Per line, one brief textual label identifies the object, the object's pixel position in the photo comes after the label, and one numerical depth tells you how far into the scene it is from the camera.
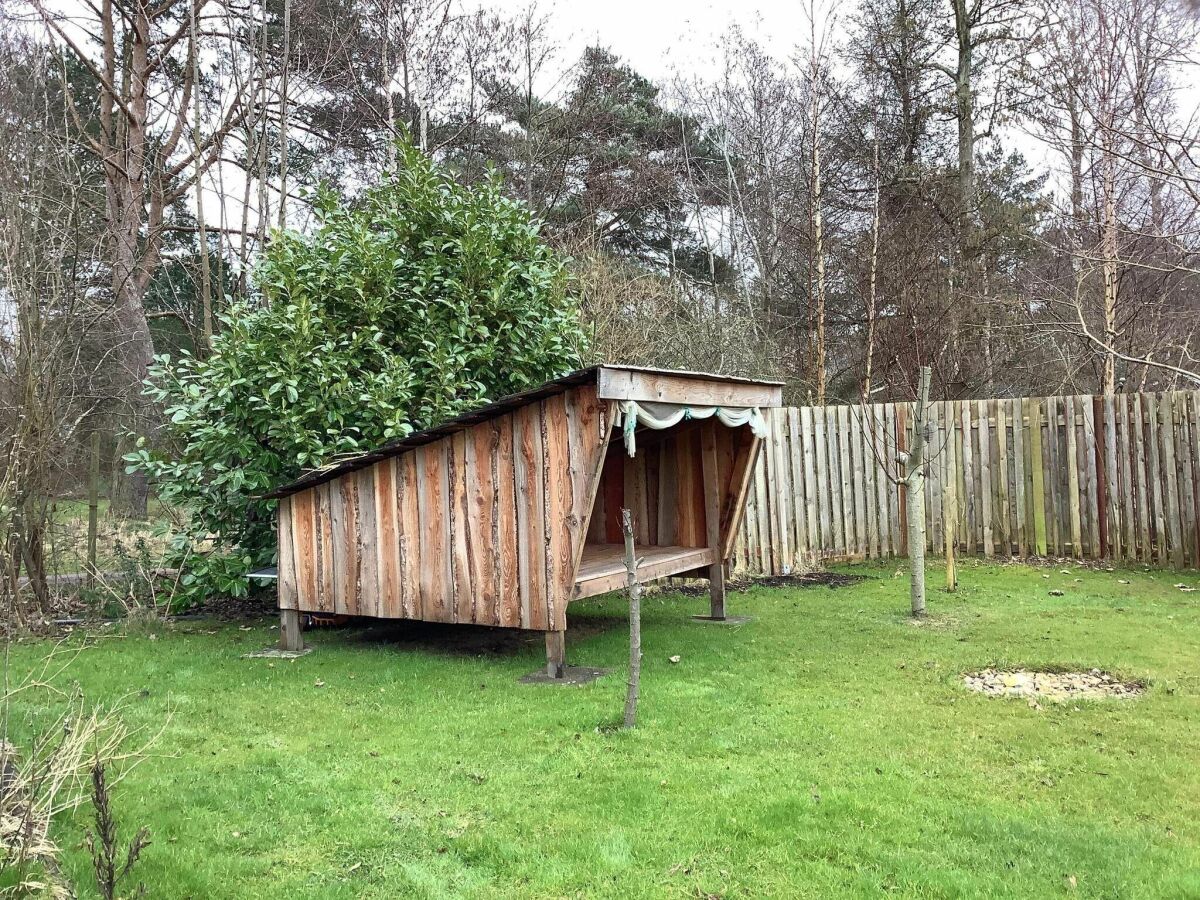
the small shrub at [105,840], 2.32
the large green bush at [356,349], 7.41
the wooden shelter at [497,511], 5.71
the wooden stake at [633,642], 4.59
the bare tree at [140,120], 13.31
